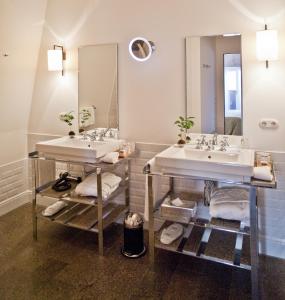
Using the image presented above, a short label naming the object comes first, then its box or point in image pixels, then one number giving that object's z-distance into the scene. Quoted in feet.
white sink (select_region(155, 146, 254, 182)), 6.17
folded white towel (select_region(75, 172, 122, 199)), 8.30
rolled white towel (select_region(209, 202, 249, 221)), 6.75
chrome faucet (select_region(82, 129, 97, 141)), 9.54
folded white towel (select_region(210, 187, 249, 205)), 7.03
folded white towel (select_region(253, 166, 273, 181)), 6.09
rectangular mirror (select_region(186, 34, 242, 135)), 7.63
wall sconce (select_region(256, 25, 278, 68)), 6.87
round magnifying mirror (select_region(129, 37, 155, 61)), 8.46
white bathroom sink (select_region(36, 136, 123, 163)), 7.90
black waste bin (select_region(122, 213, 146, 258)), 8.00
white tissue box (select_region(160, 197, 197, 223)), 7.34
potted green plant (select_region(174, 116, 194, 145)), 8.05
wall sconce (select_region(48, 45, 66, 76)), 9.66
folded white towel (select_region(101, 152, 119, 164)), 7.93
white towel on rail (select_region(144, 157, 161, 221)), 7.18
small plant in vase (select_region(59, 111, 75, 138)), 9.71
